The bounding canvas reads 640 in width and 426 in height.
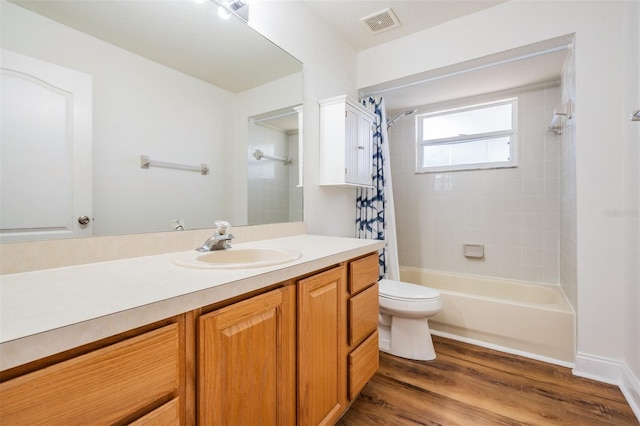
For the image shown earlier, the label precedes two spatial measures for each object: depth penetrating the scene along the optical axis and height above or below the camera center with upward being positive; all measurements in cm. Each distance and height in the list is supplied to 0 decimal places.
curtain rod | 193 +107
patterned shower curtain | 246 +1
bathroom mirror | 88 +40
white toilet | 194 -79
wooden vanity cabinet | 48 -37
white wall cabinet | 202 +48
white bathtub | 190 -83
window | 279 +73
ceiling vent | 206 +140
